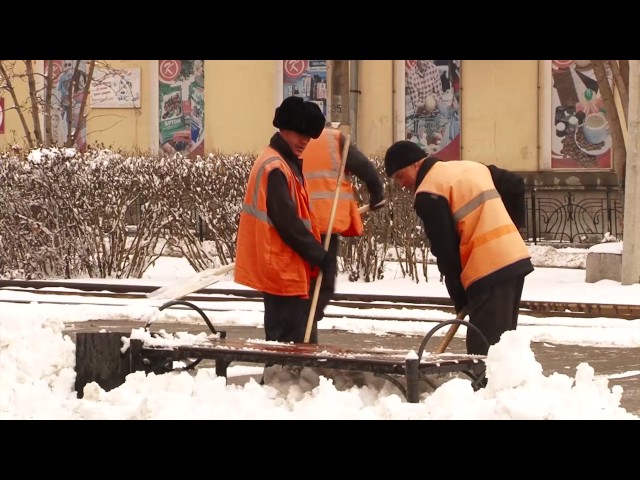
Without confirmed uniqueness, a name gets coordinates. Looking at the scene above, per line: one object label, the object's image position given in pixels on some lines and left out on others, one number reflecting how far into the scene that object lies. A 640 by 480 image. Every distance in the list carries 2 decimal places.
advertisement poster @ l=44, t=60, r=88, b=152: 31.19
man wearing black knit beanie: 7.17
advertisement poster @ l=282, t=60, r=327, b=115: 29.41
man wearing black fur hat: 7.52
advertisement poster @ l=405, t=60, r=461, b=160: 28.34
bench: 6.30
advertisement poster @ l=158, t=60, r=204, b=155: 30.70
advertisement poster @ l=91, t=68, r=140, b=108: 31.09
